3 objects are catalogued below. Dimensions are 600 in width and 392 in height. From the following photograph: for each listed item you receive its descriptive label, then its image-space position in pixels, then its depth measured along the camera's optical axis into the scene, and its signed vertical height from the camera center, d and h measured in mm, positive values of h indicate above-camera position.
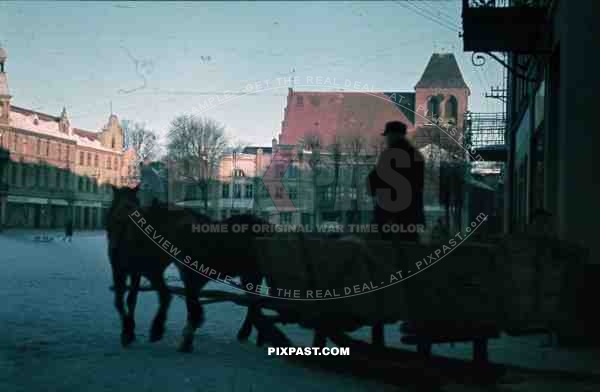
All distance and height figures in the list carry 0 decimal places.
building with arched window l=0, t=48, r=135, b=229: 48538 +2392
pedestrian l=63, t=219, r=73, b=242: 36938 -1858
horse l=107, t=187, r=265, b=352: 6879 -604
